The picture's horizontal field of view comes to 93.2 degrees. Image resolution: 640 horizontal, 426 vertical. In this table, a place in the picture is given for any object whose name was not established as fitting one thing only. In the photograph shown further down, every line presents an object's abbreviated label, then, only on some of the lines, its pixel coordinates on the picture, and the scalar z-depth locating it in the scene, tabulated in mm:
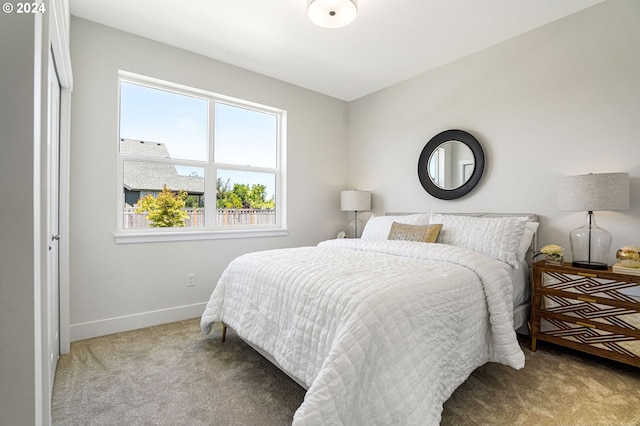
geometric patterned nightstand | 1917
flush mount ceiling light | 2071
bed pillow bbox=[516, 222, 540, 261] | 2357
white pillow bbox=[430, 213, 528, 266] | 2230
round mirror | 3023
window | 2826
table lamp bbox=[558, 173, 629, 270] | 2014
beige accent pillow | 2572
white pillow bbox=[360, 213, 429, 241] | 2943
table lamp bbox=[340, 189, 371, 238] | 3838
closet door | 1860
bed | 1194
